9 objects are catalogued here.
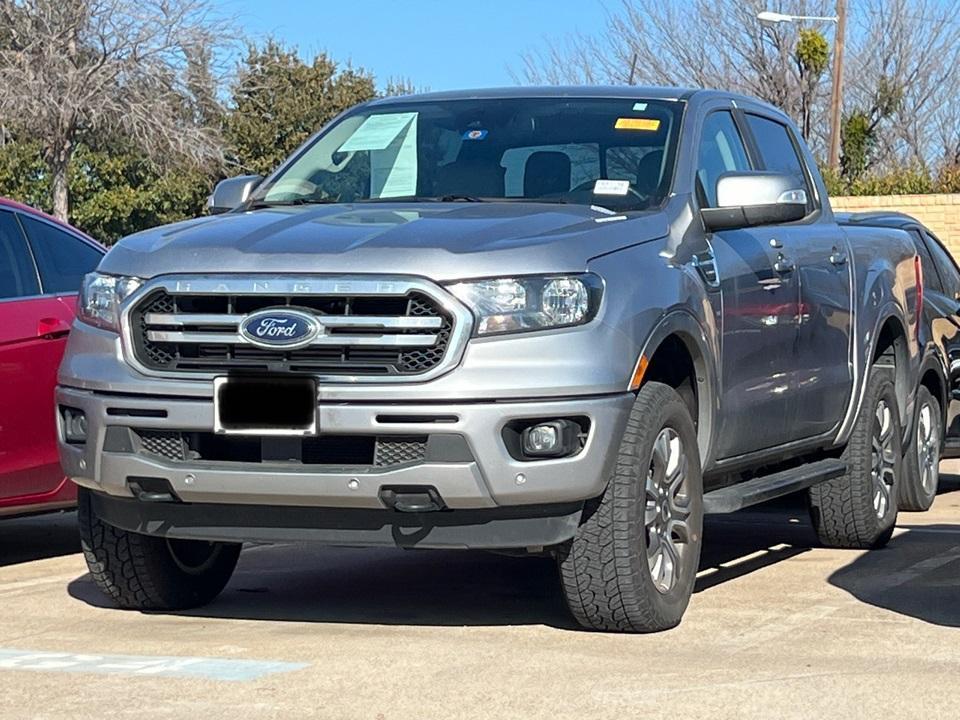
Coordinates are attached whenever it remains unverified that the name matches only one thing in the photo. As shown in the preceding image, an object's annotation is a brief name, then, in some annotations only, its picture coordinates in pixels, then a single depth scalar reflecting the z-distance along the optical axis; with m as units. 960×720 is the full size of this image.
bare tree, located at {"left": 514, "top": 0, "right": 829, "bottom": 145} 43.72
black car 10.01
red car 7.56
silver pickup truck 5.52
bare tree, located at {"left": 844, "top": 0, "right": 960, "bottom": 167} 46.56
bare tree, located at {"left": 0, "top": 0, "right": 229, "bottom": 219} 34.47
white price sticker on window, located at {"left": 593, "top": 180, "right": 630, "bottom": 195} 6.59
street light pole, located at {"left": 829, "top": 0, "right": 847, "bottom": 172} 34.12
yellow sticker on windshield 6.97
